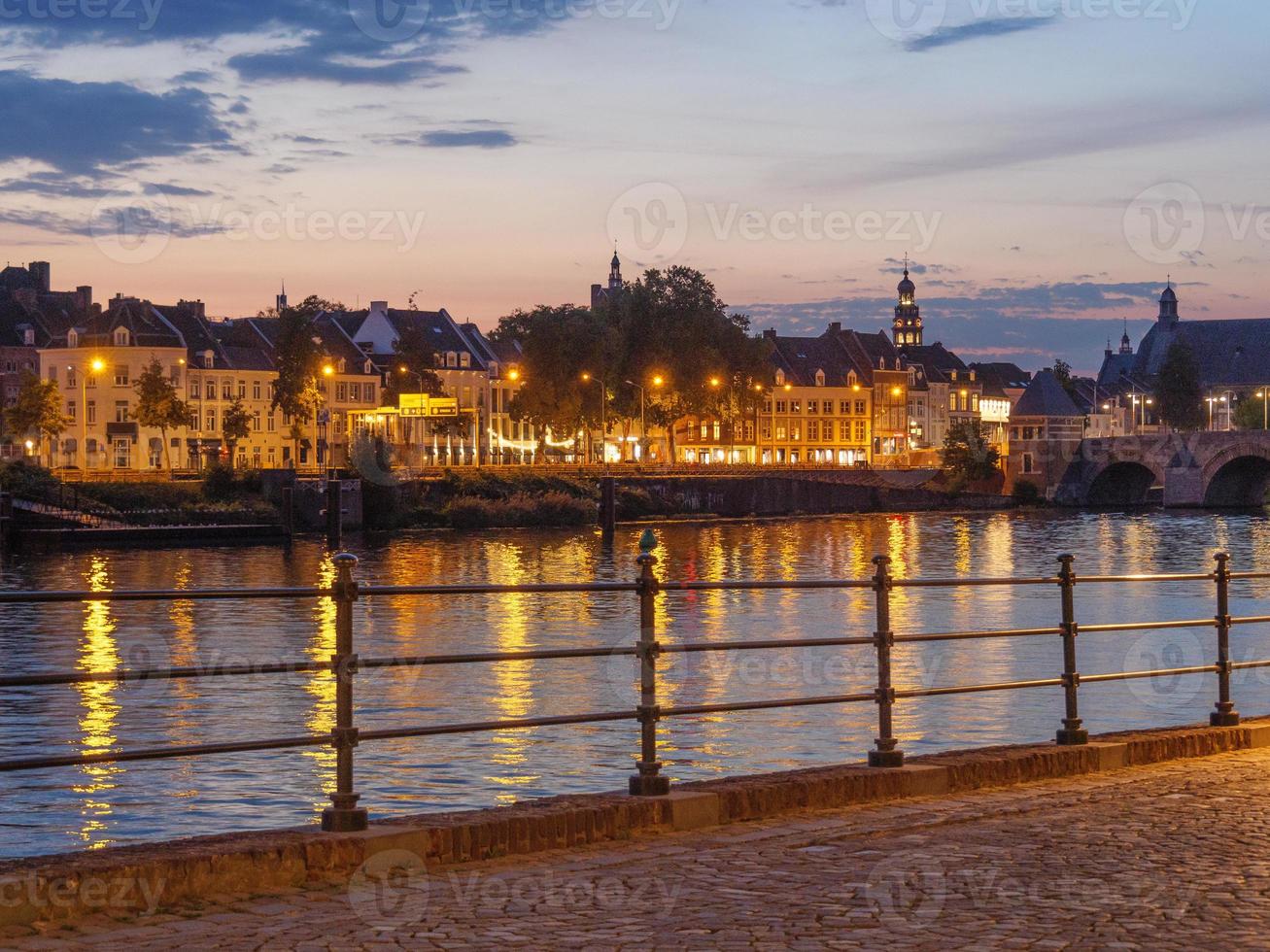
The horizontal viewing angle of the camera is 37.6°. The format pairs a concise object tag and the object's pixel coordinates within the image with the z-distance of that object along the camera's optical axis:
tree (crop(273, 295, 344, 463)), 116.75
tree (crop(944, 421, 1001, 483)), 139.75
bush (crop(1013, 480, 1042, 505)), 135.88
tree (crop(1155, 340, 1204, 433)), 166.00
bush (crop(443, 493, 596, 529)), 96.75
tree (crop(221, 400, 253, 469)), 116.00
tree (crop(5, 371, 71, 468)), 106.38
